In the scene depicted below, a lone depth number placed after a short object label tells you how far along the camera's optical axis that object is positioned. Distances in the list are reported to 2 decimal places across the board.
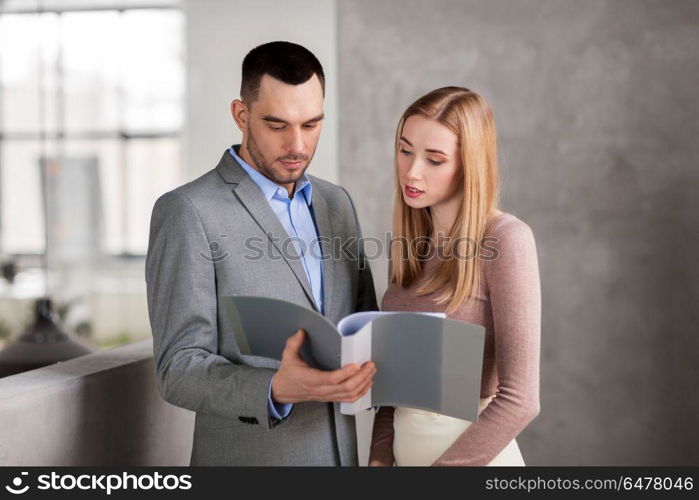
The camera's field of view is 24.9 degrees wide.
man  2.66
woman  2.71
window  9.75
